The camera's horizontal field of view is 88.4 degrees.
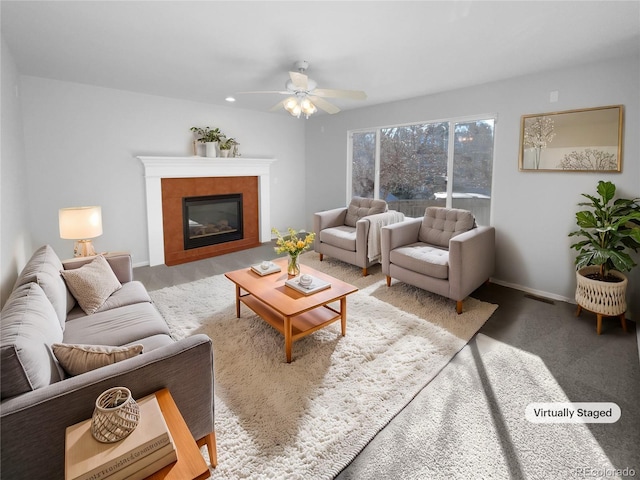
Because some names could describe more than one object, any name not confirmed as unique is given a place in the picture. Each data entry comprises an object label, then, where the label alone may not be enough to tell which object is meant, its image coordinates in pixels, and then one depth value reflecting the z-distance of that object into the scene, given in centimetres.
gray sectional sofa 114
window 415
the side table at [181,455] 107
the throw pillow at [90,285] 239
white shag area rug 171
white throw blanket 425
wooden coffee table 248
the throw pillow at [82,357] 144
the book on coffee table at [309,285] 274
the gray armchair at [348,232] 427
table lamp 316
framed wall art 305
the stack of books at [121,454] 100
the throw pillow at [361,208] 482
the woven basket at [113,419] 109
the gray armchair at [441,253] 319
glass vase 309
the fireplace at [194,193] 472
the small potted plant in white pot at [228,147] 524
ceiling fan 288
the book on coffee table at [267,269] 314
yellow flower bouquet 299
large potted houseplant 274
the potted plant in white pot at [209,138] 507
